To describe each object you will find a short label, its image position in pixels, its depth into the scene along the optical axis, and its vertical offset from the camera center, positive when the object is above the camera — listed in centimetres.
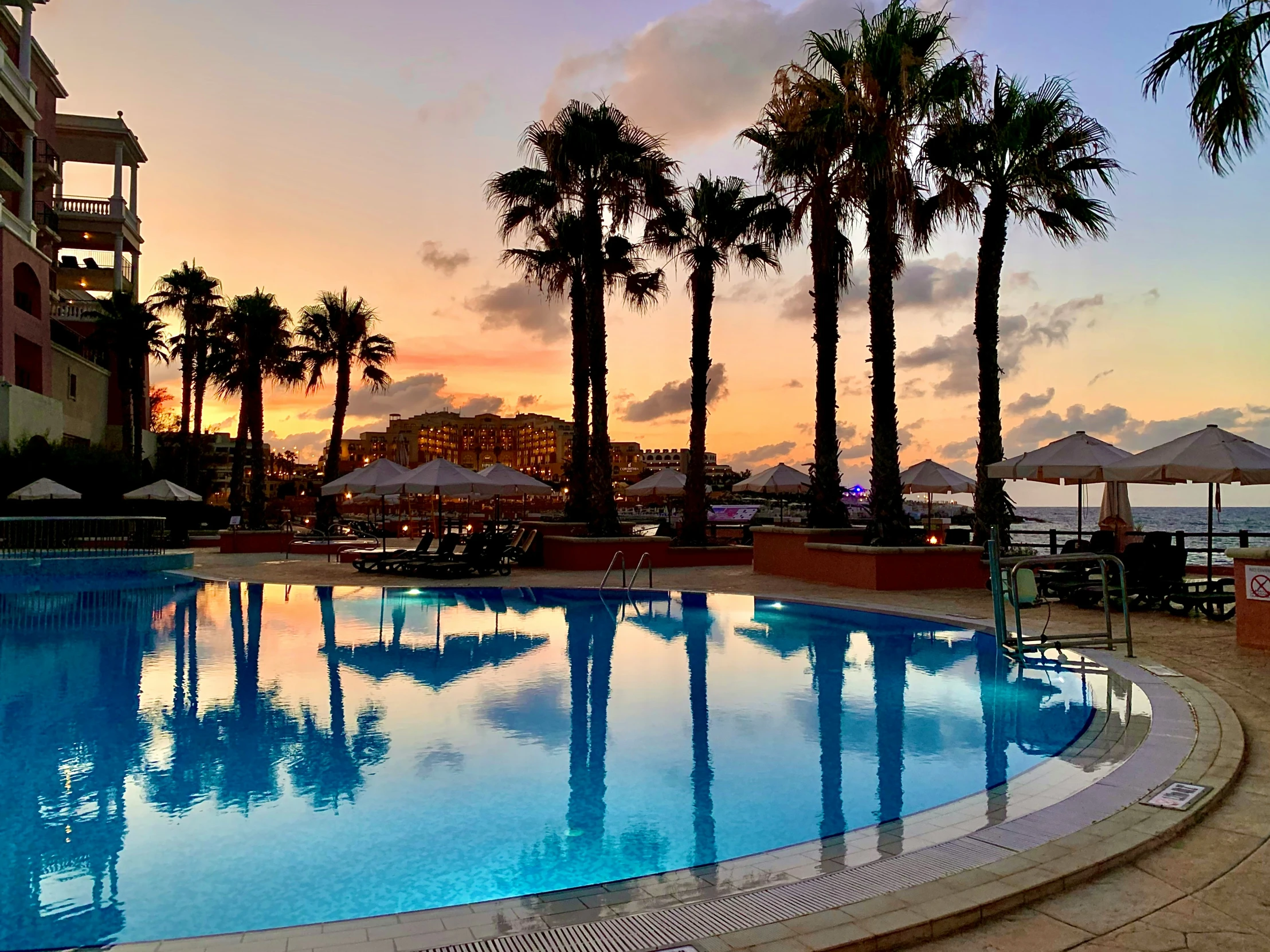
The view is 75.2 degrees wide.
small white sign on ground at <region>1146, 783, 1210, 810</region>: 382 -144
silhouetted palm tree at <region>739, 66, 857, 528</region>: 1460 +592
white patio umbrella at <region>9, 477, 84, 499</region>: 1992 +12
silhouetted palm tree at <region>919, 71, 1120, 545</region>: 1442 +575
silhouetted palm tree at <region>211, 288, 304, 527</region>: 2741 +460
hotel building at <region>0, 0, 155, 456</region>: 2769 +1099
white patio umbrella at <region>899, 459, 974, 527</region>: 2028 +37
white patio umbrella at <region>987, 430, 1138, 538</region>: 1309 +53
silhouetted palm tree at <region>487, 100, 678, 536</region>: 1819 +708
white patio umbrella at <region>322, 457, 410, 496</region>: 2116 +46
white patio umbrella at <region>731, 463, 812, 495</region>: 2300 +38
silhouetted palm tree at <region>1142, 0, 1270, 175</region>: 853 +443
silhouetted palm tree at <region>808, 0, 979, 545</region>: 1402 +653
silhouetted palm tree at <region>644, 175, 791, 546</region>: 1988 +632
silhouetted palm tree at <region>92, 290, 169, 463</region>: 3128 +598
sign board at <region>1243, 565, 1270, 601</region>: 800 -86
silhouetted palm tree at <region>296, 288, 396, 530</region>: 2873 +552
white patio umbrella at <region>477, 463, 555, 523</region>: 2045 +32
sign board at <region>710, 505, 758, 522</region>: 3801 -86
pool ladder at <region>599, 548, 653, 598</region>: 1429 -146
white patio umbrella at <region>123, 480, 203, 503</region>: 2272 +9
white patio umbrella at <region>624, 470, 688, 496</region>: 2662 +31
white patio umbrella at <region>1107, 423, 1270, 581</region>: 1072 +45
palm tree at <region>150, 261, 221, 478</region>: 3538 +838
